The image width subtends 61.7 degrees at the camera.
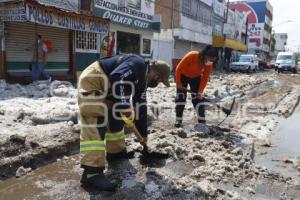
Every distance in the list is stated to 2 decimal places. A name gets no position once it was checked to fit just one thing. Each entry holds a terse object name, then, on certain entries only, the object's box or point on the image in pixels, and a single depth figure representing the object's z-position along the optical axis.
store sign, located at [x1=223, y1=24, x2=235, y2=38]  28.94
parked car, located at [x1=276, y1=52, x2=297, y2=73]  24.66
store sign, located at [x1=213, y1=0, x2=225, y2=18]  25.15
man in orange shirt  4.57
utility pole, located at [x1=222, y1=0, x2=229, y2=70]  27.71
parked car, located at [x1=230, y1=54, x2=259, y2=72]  22.30
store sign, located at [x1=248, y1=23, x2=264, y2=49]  46.83
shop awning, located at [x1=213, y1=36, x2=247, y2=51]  25.20
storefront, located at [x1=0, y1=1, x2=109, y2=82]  7.97
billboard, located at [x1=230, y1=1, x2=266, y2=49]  46.83
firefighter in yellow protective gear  2.48
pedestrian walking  8.57
